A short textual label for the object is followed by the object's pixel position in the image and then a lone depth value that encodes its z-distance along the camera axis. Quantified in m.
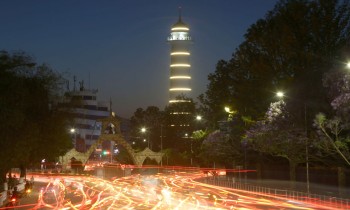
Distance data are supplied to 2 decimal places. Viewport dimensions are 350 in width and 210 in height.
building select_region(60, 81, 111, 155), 166.50
